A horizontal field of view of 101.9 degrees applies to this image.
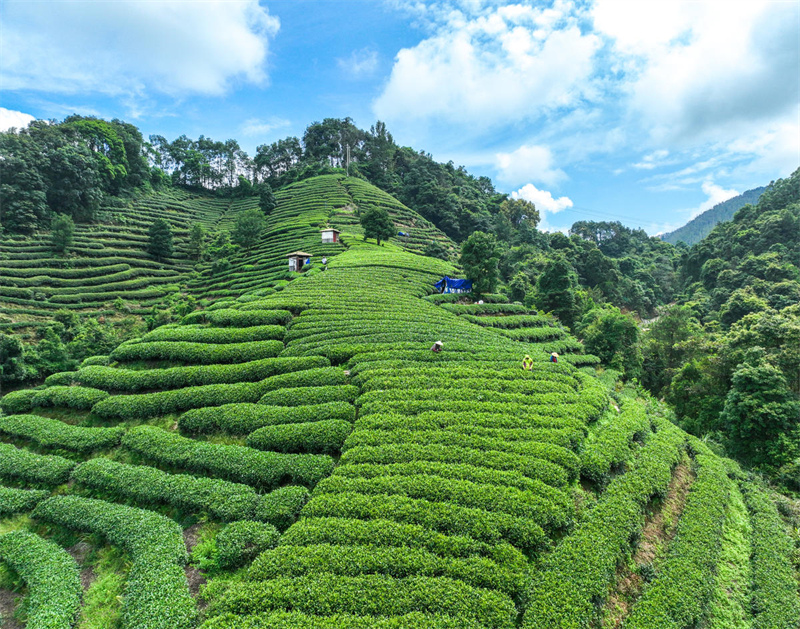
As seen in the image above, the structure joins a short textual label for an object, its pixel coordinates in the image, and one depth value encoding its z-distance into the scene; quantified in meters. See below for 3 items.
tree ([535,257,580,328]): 42.66
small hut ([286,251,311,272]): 41.16
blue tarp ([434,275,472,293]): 35.28
